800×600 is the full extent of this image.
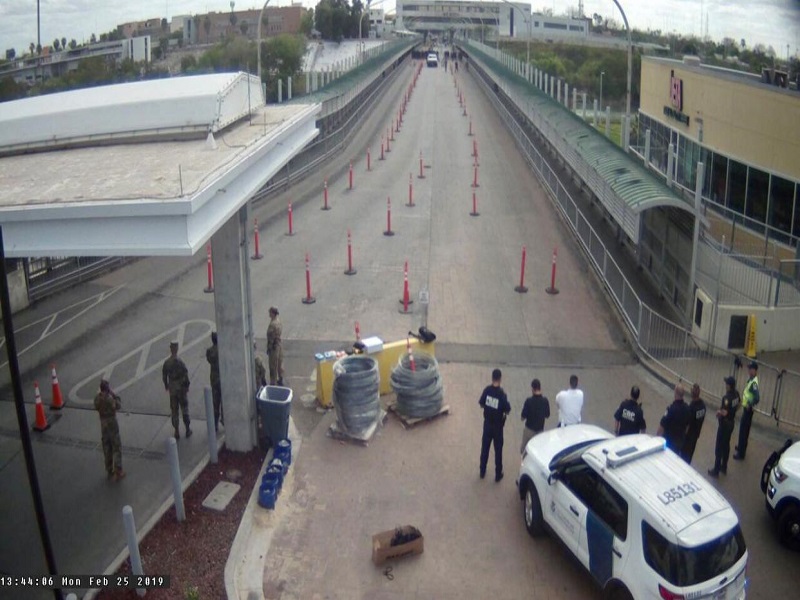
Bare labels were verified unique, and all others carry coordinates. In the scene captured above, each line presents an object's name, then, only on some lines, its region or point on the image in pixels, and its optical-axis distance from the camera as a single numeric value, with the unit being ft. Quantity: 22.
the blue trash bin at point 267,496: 31.30
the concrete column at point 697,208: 45.47
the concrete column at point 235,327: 33.71
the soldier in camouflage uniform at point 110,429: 32.50
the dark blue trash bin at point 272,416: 35.17
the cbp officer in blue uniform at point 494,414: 32.89
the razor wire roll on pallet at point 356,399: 37.04
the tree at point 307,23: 404.77
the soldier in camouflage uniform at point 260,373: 37.63
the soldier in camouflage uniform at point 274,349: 41.86
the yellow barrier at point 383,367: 40.70
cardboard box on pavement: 28.32
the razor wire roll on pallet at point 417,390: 38.93
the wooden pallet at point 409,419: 38.78
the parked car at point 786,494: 29.30
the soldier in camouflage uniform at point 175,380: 36.09
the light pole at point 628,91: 68.03
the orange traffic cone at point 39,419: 38.37
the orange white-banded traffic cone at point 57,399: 40.70
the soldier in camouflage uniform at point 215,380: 36.88
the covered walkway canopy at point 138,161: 25.40
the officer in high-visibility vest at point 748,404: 34.55
